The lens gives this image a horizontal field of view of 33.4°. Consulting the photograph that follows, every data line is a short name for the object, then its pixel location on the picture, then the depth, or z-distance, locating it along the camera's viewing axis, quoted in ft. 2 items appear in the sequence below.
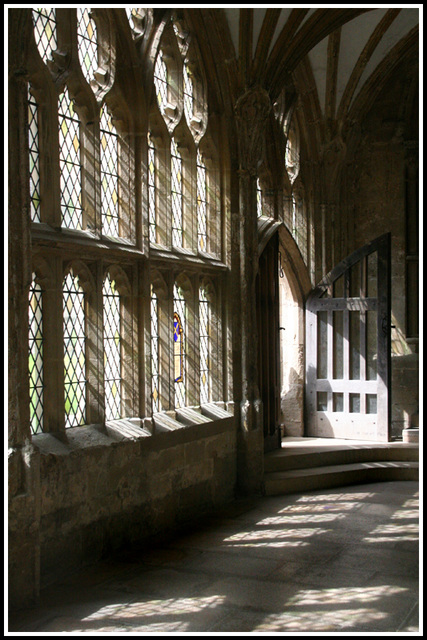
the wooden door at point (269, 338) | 31.27
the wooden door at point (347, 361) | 34.14
